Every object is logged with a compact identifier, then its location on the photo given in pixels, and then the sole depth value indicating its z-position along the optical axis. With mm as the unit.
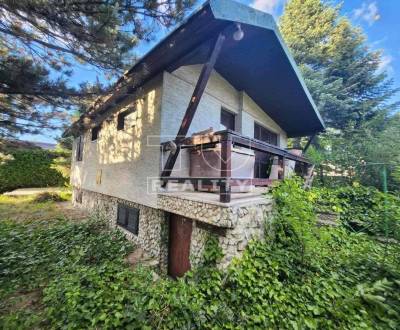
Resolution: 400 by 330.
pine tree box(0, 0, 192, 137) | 2900
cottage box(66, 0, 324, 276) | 3082
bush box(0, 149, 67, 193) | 13344
